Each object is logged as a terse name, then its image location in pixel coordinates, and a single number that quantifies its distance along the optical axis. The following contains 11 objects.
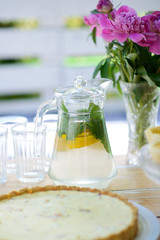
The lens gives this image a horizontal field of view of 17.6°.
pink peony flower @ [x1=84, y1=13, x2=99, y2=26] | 1.35
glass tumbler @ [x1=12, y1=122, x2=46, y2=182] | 1.23
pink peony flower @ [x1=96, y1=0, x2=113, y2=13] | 1.26
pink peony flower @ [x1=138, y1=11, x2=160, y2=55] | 1.23
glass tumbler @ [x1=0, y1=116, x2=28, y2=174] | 1.34
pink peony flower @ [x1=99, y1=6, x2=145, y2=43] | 1.21
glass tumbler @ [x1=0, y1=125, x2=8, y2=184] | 1.23
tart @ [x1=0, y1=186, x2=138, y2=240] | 0.88
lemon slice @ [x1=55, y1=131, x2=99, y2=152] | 1.13
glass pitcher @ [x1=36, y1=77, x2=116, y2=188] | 1.13
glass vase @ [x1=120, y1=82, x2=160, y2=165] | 1.32
